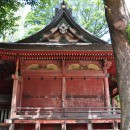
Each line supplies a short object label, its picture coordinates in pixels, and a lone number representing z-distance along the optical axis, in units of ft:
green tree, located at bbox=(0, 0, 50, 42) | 30.42
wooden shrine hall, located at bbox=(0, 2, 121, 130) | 33.06
